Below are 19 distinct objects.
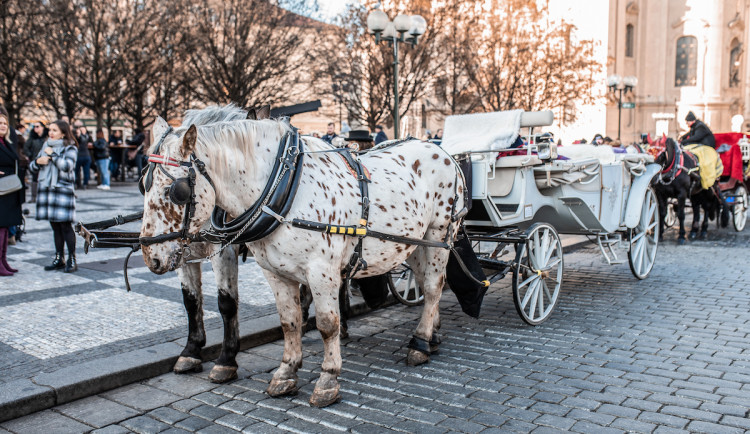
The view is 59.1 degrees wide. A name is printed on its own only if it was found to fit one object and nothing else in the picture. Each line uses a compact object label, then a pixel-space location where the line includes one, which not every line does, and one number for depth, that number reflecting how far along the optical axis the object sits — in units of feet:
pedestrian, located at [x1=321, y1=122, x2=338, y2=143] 45.68
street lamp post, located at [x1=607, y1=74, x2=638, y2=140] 96.94
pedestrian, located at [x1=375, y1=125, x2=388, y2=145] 48.28
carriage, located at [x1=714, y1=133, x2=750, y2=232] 42.76
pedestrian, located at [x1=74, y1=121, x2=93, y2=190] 60.18
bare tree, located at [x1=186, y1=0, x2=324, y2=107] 74.90
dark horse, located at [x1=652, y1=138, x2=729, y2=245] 36.09
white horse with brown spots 12.32
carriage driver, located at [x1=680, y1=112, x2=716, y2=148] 41.32
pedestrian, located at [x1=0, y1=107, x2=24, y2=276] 25.68
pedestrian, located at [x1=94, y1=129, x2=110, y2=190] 64.31
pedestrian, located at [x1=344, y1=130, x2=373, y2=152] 27.66
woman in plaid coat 25.93
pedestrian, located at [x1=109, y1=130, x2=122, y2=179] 76.19
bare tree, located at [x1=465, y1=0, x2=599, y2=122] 91.30
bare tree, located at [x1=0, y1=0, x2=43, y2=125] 65.51
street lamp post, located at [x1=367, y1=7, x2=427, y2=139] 50.63
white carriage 20.11
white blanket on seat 21.18
